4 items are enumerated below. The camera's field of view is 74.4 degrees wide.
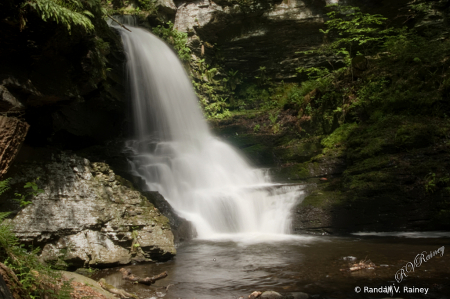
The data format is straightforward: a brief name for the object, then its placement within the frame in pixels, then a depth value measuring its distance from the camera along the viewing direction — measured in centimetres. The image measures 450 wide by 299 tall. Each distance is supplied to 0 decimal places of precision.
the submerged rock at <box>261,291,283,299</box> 386
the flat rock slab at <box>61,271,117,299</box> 380
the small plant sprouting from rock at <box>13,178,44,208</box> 533
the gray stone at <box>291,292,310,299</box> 386
